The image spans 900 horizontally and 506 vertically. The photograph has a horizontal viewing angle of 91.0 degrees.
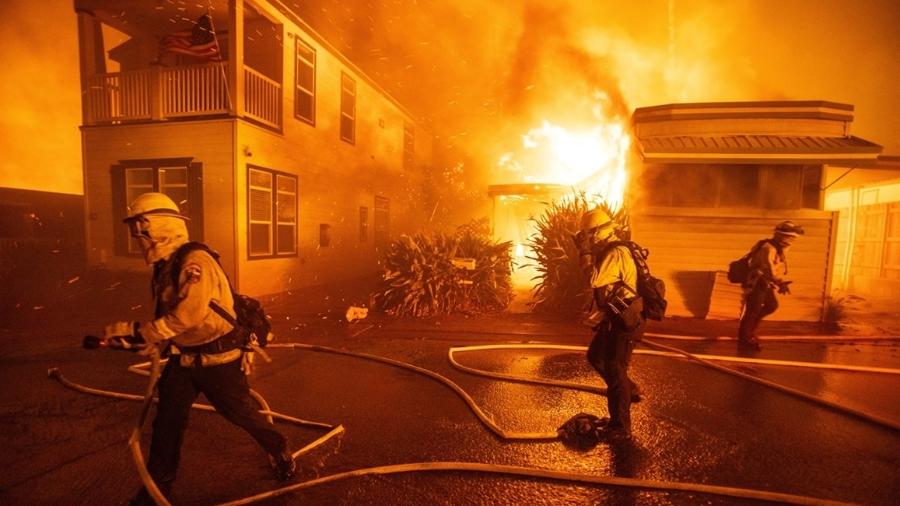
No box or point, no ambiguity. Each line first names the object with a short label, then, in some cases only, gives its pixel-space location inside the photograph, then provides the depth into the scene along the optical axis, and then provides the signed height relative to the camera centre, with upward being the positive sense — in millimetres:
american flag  10789 +4282
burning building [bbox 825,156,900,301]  12047 +238
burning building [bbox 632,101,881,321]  8703 +968
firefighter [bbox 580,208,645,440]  3662 -722
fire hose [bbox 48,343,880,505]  2645 -1649
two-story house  10875 +2258
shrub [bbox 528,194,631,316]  9555 -672
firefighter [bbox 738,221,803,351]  6352 -618
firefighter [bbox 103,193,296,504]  2545 -706
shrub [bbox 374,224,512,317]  9484 -1134
